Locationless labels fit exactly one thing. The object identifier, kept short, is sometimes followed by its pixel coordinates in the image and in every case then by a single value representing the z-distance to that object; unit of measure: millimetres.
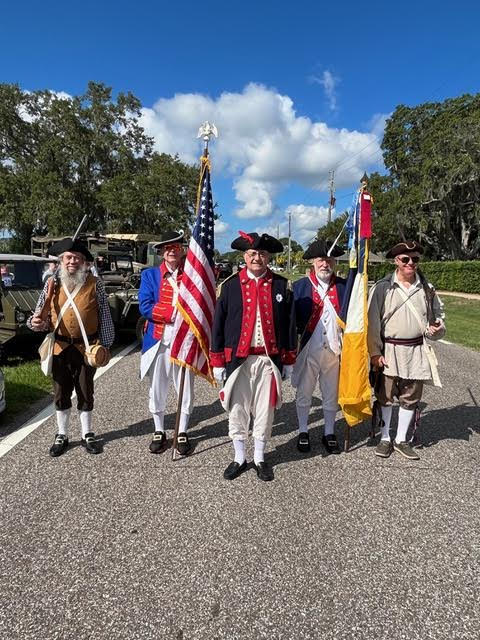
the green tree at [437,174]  33250
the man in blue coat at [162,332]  4410
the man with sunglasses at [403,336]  4301
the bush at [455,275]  27953
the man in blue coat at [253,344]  3822
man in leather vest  4148
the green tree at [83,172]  35750
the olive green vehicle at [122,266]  10031
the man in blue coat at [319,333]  4371
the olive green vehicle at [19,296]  8031
